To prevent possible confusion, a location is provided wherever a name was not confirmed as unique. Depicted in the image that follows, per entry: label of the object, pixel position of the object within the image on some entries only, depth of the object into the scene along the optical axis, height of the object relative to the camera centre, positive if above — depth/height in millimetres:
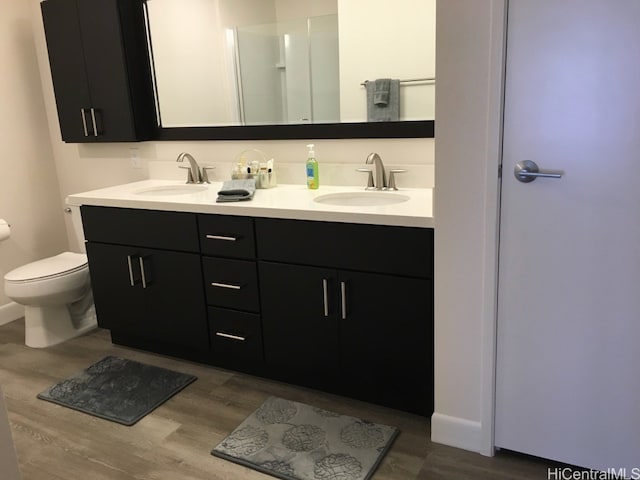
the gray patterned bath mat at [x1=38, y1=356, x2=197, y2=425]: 2279 -1159
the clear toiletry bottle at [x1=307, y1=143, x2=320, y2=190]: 2523 -244
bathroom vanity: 1991 -673
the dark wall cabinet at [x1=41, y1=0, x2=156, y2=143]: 2842 +324
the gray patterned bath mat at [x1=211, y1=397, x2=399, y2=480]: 1850 -1171
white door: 1480 -376
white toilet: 2771 -839
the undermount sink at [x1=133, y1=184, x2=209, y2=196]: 2857 -340
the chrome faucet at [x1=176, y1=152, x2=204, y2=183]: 2887 -246
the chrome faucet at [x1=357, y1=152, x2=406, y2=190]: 2395 -271
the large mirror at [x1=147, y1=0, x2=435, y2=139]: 2305 +236
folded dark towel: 2354 -304
